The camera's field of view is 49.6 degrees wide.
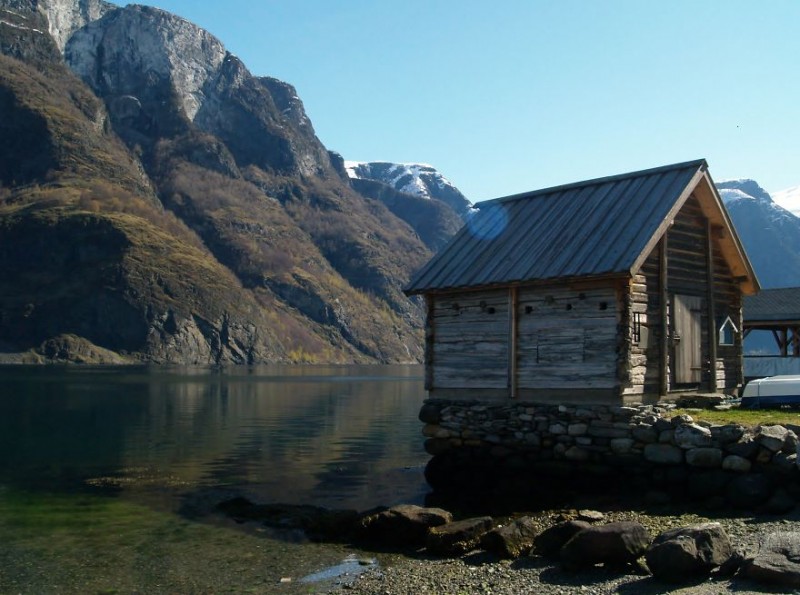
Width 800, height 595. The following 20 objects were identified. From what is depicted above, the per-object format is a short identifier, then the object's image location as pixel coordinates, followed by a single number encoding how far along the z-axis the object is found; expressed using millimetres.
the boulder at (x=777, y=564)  12820
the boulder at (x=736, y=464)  19641
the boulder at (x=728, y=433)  19969
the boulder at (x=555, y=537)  16688
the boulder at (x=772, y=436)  19234
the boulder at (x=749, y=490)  18781
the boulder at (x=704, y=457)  20156
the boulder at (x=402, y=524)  18938
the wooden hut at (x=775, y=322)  41656
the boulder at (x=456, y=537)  17692
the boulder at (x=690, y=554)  13969
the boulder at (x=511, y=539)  17016
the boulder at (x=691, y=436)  20531
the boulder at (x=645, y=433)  21828
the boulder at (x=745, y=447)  19609
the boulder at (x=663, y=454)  21109
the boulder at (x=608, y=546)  15242
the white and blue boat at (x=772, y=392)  24922
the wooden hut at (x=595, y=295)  24250
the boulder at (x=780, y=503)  18125
